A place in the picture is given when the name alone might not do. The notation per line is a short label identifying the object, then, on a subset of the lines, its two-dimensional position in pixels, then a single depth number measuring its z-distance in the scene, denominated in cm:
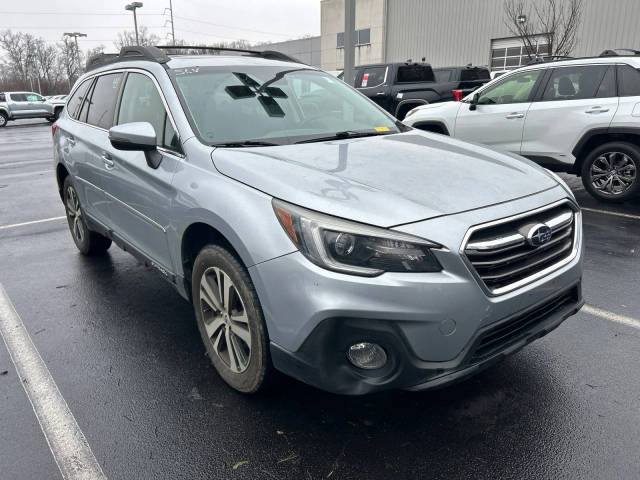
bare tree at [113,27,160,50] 7662
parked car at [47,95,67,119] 3050
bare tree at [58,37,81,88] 6900
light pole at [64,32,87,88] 5751
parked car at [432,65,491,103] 1334
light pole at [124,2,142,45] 3909
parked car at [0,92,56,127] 2894
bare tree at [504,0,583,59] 2308
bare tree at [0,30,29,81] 7725
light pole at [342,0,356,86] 889
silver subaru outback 211
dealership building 2473
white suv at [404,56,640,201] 658
